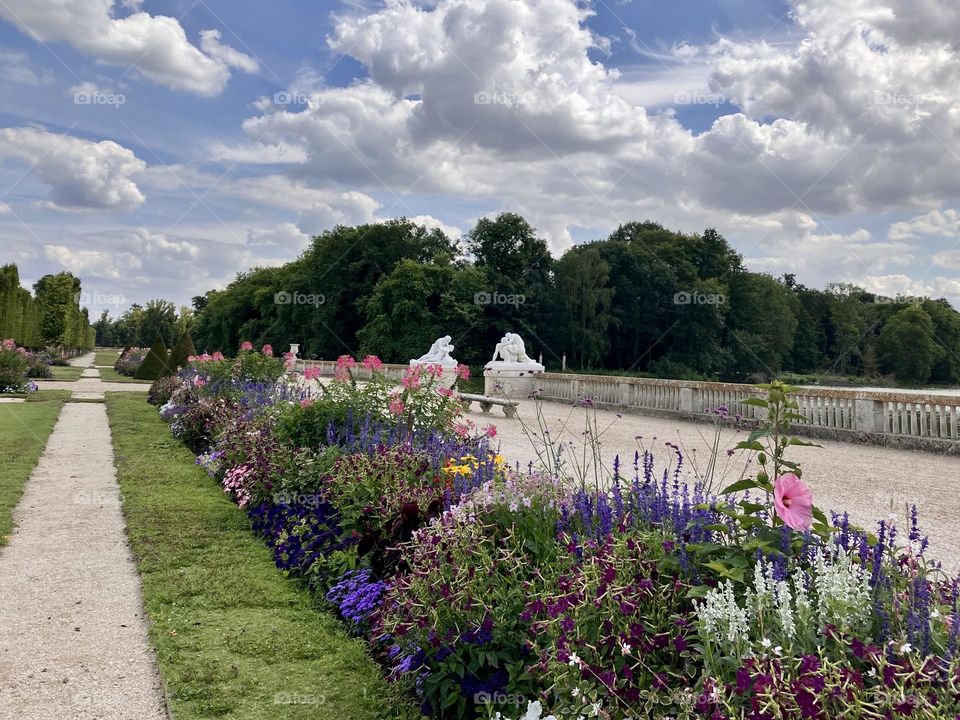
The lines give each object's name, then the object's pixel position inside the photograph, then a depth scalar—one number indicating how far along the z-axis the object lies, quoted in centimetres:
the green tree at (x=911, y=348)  5709
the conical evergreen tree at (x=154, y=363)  2894
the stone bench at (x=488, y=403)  1508
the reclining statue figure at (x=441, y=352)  2508
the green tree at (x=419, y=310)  4316
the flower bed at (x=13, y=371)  2053
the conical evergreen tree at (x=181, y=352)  2423
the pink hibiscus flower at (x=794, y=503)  231
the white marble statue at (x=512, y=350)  2319
